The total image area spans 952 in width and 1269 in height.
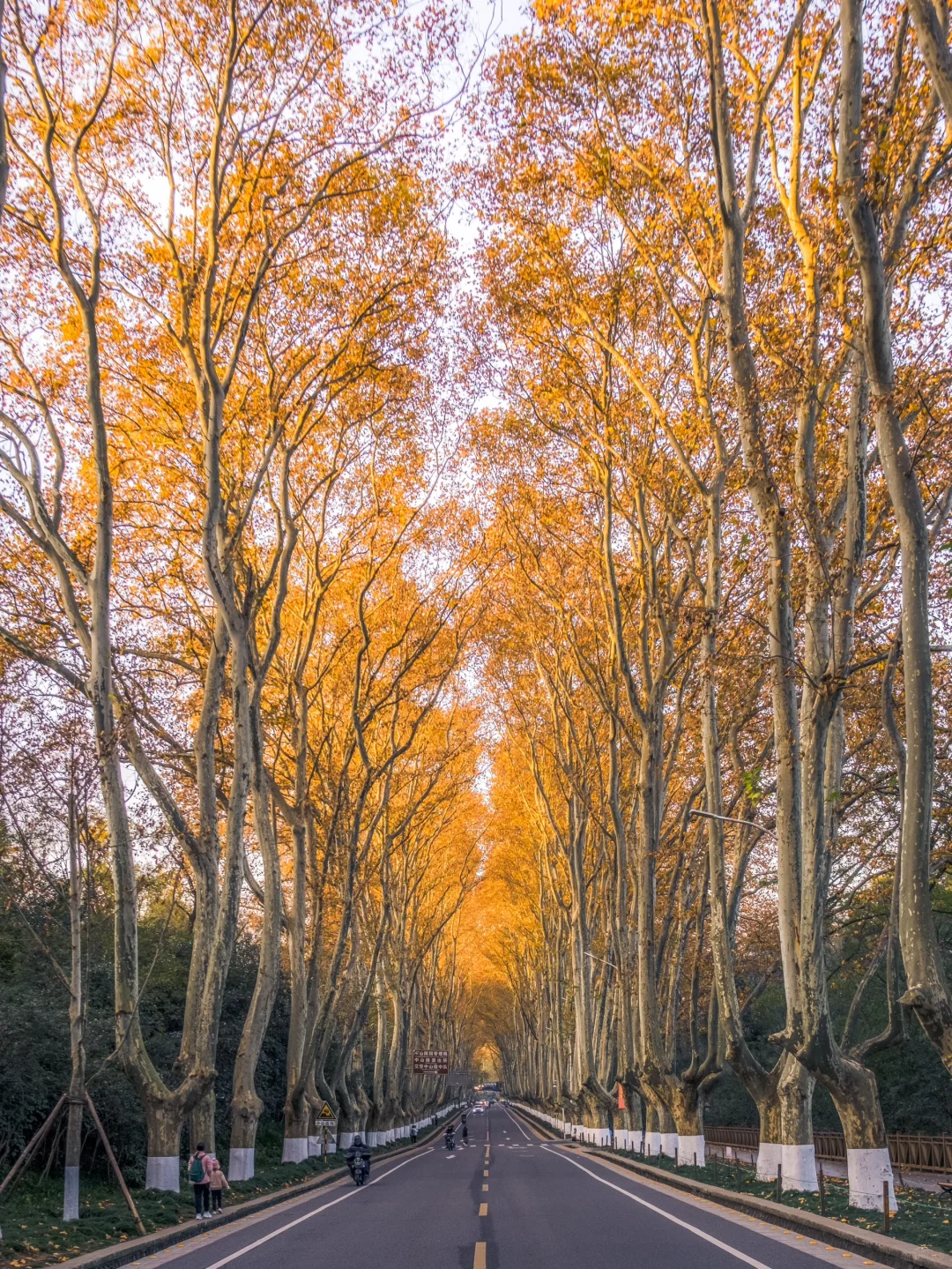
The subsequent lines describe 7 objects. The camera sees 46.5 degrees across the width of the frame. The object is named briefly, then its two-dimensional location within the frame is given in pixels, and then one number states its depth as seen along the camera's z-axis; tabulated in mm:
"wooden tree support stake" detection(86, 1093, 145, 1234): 12688
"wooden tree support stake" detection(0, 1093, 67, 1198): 12051
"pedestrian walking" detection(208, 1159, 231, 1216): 15180
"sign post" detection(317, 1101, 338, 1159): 28109
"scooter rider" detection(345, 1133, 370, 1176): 22766
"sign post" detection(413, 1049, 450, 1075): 53531
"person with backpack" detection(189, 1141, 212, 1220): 14898
